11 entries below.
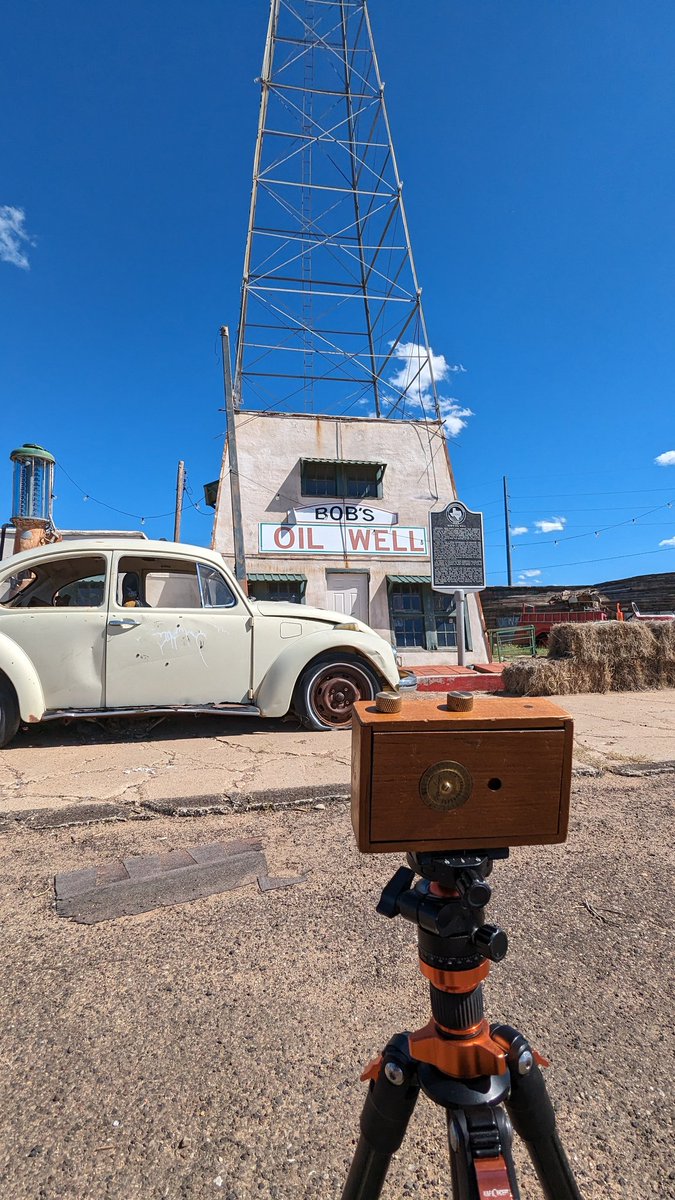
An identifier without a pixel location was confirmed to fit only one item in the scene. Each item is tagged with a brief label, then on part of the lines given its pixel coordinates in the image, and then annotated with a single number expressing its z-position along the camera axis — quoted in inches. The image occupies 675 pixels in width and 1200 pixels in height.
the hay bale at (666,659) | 370.9
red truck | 645.3
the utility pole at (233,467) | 423.2
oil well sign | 518.3
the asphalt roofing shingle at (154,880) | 86.4
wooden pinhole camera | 32.8
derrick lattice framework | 533.3
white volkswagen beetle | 187.6
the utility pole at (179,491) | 781.9
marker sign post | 429.1
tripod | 31.0
